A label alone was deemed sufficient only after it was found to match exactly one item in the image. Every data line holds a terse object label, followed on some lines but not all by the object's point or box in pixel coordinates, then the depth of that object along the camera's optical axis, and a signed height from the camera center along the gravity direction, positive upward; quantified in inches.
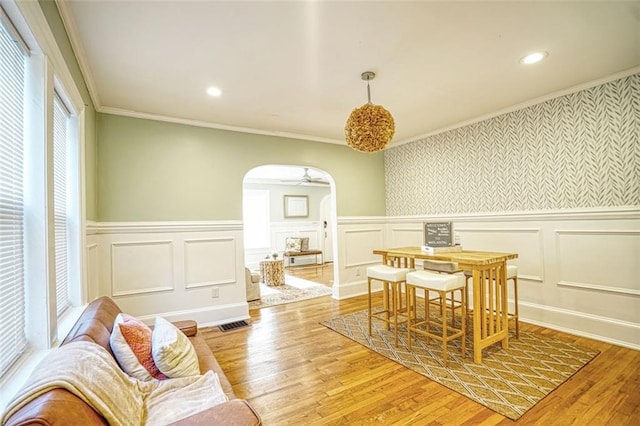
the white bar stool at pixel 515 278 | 117.9 -25.8
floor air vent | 142.7 -50.3
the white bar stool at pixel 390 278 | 117.7 -24.5
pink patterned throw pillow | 59.5 -25.5
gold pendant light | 94.7 +29.4
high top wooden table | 100.1 -27.5
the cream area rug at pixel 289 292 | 185.4 -49.9
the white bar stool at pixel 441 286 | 100.1 -24.4
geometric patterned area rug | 82.0 -49.8
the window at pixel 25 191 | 49.3 +7.2
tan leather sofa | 31.9 -21.1
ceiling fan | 282.3 +42.0
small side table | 232.7 -39.3
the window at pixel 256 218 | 317.4 +4.2
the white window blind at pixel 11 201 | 48.8 +5.2
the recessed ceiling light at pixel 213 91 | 114.1 +51.9
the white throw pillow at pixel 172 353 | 62.4 -27.8
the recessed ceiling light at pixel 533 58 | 95.3 +50.8
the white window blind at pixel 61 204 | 81.1 +7.3
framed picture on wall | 337.1 +17.1
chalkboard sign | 118.7 -7.4
